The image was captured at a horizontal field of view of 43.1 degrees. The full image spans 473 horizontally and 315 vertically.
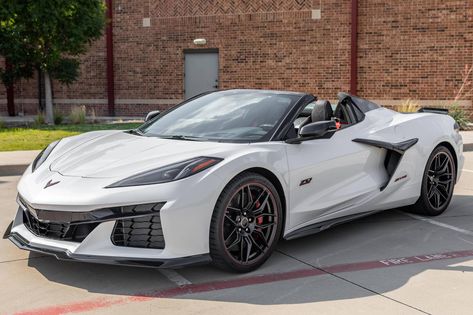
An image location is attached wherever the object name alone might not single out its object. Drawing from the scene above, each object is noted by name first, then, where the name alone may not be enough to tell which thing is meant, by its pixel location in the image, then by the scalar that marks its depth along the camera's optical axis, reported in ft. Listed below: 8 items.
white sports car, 13.12
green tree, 54.70
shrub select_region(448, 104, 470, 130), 55.62
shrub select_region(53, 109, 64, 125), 62.03
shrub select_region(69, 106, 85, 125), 61.93
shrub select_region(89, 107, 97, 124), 65.33
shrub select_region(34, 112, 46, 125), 60.81
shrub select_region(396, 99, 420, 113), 58.39
